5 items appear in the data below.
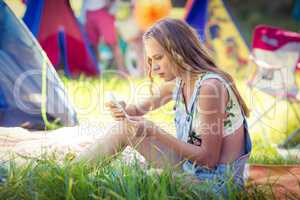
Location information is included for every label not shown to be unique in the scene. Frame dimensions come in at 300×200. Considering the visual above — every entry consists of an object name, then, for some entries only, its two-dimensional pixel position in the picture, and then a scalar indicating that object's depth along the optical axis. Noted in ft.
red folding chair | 13.51
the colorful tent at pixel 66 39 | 16.39
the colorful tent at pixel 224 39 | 19.07
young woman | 7.45
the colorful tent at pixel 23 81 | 11.72
